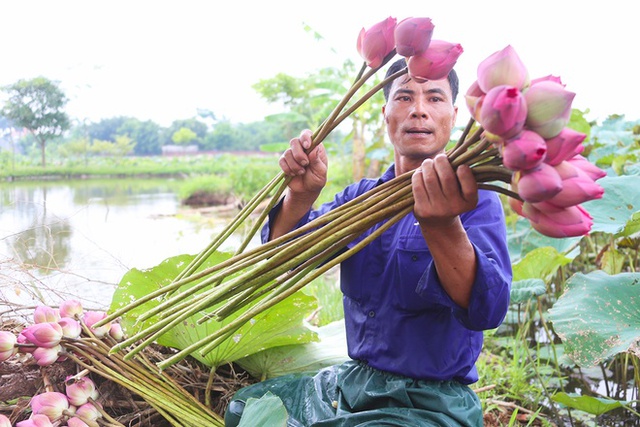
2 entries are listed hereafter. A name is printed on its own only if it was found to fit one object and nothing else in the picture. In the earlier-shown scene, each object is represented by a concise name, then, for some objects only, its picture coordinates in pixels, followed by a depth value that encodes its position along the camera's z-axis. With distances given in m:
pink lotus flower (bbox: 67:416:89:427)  1.15
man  1.04
